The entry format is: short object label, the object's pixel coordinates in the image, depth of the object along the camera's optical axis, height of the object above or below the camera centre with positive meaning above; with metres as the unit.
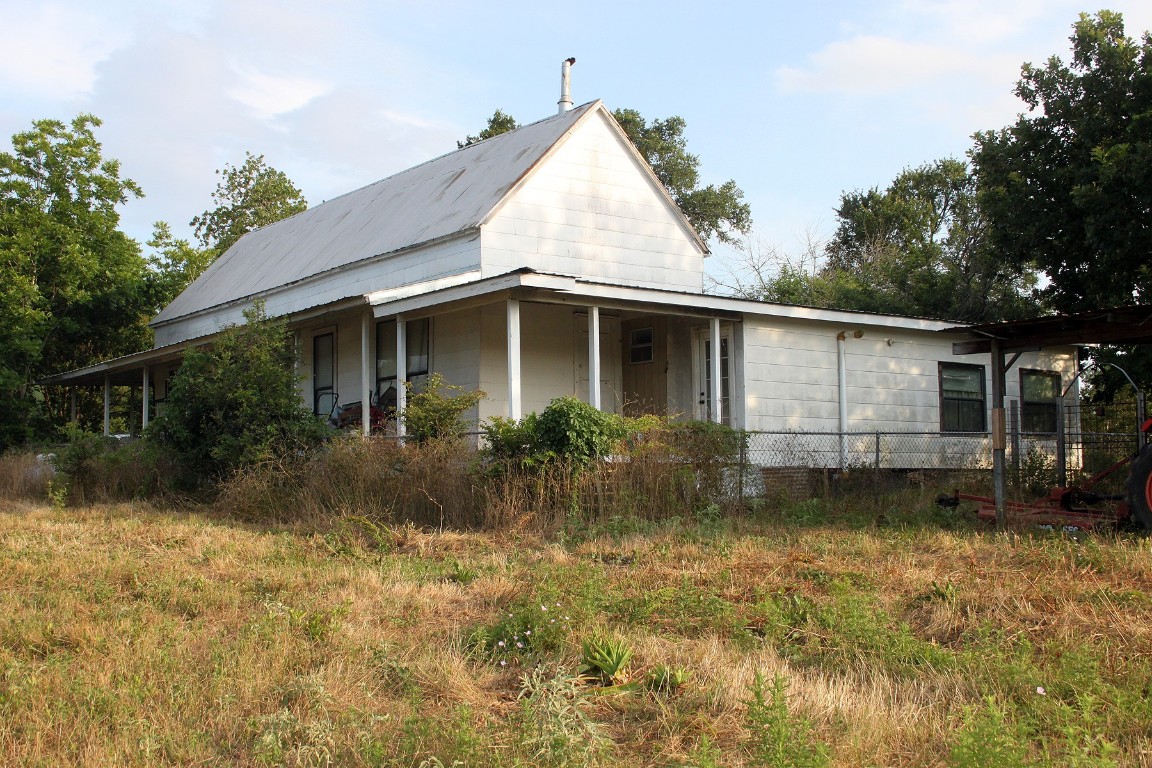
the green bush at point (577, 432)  12.86 +0.11
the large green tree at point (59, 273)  27.00 +4.57
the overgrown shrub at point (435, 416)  14.05 +0.34
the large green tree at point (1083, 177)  19.12 +4.77
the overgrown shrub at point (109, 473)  16.34 -0.43
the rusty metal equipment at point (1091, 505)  10.40 -0.76
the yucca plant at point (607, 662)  6.64 -1.37
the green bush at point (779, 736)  5.03 -1.46
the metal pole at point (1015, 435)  14.06 +0.01
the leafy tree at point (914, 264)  27.05 +5.09
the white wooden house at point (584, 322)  16.41 +1.91
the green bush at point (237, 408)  15.36 +0.52
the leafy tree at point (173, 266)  30.81 +5.33
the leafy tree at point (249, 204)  40.06 +8.97
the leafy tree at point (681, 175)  39.44 +9.66
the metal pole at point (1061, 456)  13.47 -0.25
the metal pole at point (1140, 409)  14.09 +0.34
